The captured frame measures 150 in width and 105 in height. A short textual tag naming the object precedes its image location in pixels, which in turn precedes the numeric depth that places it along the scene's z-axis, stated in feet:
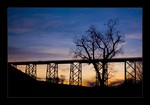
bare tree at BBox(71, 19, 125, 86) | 56.39
